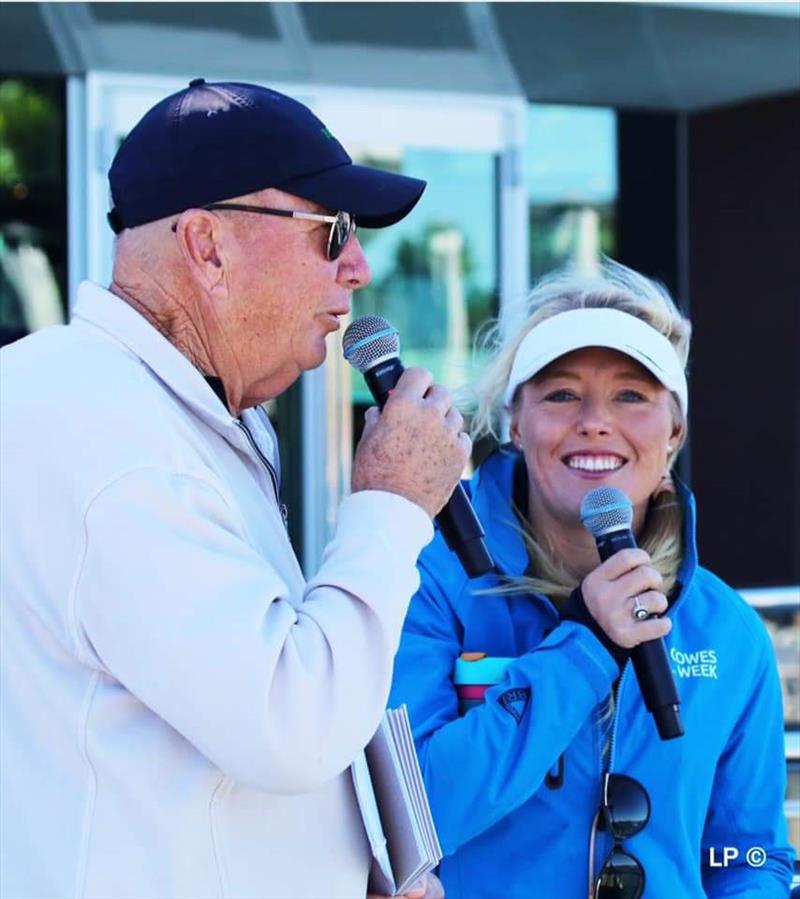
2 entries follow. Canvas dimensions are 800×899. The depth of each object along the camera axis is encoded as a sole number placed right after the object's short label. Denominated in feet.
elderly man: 17.03
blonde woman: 18.43
